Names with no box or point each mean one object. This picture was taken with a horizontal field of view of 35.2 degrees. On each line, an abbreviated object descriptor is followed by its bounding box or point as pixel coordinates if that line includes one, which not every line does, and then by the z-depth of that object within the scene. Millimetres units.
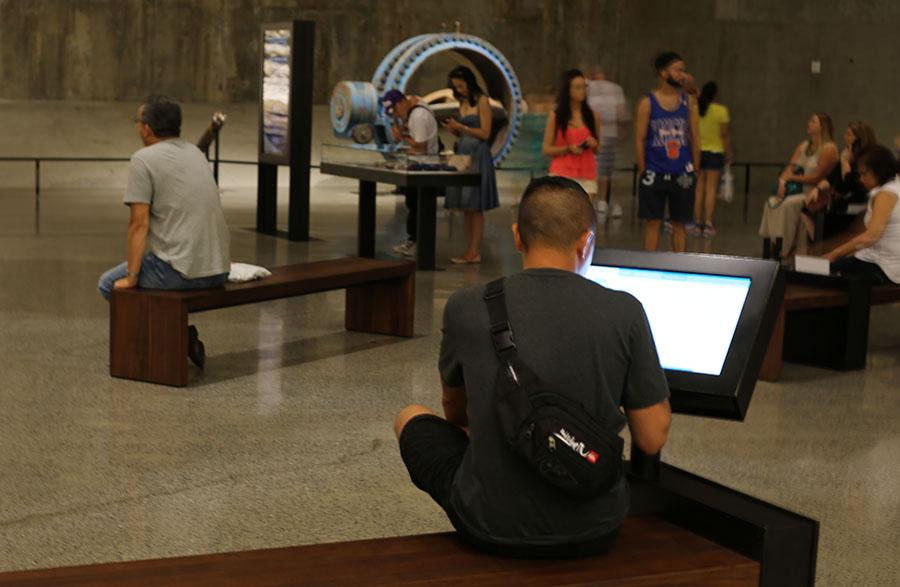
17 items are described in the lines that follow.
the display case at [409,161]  10703
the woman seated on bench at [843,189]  9562
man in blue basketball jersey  9258
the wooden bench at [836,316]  7250
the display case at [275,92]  12297
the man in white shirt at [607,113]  15805
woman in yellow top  14016
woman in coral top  10062
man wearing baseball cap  11500
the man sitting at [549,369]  3012
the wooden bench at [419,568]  2988
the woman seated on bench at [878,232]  7629
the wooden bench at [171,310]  6543
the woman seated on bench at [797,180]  10664
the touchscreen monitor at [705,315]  3330
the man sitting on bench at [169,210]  6543
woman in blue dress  10633
